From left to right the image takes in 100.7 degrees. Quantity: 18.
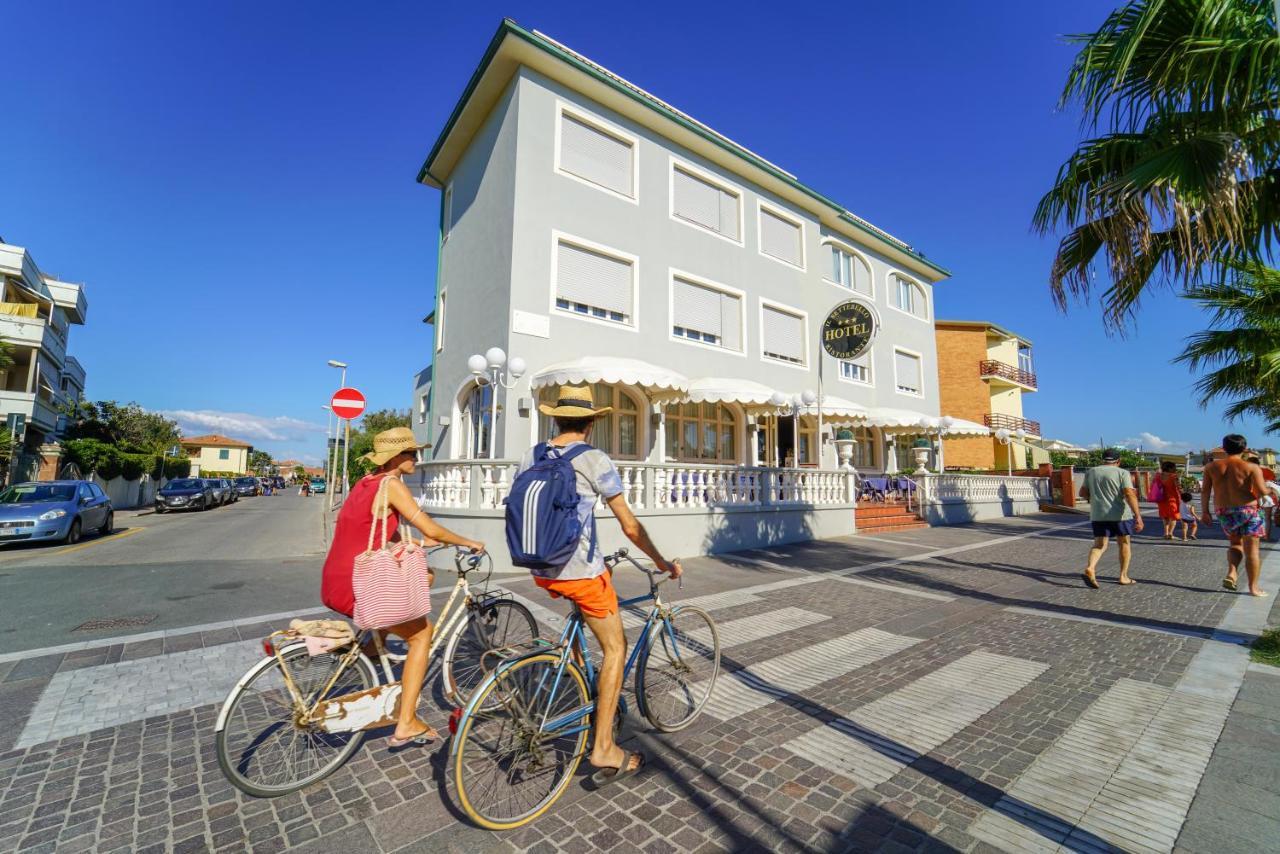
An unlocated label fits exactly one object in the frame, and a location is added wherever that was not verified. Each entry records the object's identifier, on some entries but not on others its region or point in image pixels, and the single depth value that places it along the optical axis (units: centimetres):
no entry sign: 1105
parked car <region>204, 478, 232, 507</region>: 2908
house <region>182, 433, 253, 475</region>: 7800
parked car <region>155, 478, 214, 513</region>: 2483
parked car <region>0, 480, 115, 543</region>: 1144
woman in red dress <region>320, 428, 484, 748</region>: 274
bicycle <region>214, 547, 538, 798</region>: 253
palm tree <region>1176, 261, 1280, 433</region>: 742
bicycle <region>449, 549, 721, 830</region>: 238
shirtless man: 638
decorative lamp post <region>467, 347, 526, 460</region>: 995
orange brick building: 3197
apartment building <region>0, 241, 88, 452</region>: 2495
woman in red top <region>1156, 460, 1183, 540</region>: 1280
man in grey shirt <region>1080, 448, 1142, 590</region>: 734
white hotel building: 1087
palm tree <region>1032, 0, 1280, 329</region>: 454
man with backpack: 250
